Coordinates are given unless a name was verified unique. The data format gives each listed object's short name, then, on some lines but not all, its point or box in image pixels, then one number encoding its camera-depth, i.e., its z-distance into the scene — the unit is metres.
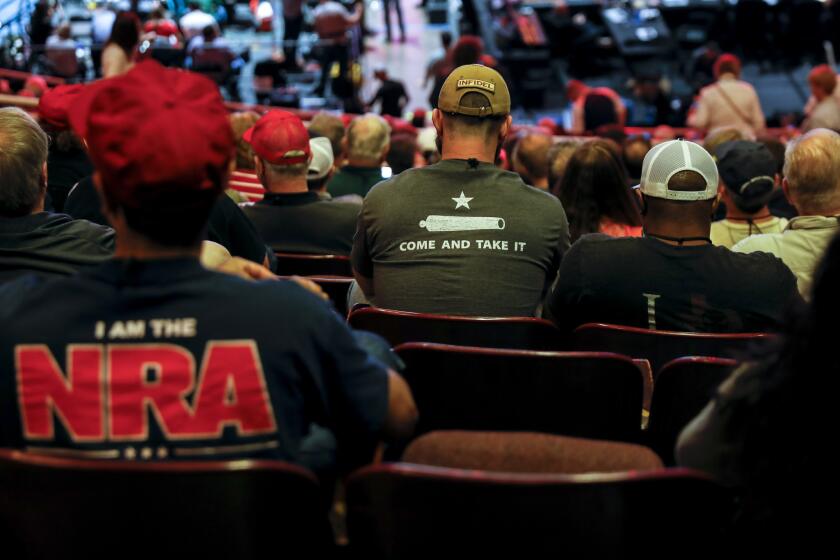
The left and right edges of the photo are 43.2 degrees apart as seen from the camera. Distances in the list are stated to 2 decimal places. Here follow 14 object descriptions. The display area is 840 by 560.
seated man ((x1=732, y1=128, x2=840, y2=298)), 3.34
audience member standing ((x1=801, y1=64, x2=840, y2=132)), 9.16
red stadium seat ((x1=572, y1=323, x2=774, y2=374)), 2.56
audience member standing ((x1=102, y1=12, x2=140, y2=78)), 8.42
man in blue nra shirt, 1.69
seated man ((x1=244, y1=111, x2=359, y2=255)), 4.25
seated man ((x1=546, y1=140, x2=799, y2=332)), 2.84
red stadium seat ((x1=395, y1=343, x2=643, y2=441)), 2.24
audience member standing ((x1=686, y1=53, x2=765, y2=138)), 9.63
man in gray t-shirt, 3.12
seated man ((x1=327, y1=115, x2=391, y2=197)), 5.52
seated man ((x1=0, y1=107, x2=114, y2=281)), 2.65
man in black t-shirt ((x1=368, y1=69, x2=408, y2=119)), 12.15
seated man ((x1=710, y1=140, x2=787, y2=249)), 3.94
